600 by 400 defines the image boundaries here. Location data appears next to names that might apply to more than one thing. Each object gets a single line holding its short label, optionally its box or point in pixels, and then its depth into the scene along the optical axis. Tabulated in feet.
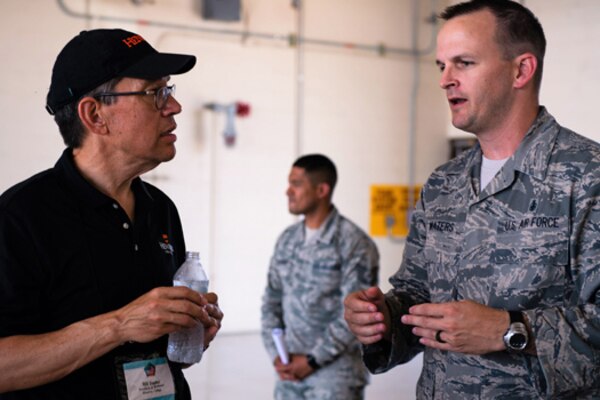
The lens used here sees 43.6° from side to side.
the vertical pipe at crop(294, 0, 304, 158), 26.21
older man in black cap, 5.50
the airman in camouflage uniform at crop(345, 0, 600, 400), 5.91
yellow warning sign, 28.09
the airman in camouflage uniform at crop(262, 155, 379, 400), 12.11
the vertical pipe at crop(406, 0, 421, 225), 28.84
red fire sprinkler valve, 24.40
